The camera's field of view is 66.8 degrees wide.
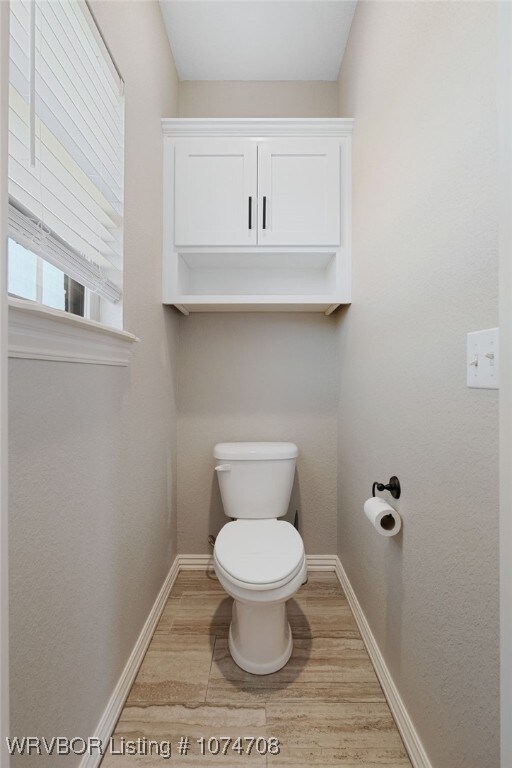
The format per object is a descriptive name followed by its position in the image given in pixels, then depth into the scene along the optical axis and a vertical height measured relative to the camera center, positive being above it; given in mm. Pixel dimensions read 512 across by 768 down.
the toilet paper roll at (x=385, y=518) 1201 -414
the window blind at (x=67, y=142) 806 +614
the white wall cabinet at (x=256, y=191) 1854 +932
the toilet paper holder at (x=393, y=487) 1227 -326
